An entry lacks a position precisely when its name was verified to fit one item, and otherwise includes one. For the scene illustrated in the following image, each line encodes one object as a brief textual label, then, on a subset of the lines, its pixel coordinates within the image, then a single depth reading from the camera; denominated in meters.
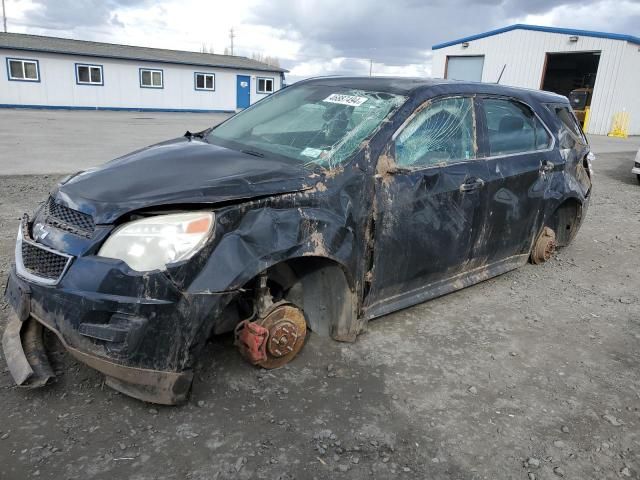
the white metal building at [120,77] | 26.91
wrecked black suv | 2.39
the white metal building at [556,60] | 23.55
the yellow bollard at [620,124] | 24.45
